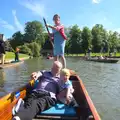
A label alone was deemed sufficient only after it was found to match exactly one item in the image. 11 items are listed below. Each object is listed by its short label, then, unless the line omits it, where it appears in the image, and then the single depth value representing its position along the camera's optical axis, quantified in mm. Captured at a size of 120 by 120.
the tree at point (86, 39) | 41790
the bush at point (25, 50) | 30456
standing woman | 3753
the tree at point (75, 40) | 41594
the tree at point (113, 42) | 44415
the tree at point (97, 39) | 42598
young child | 2289
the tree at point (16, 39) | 43849
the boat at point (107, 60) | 15415
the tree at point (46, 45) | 42687
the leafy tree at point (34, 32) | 42280
